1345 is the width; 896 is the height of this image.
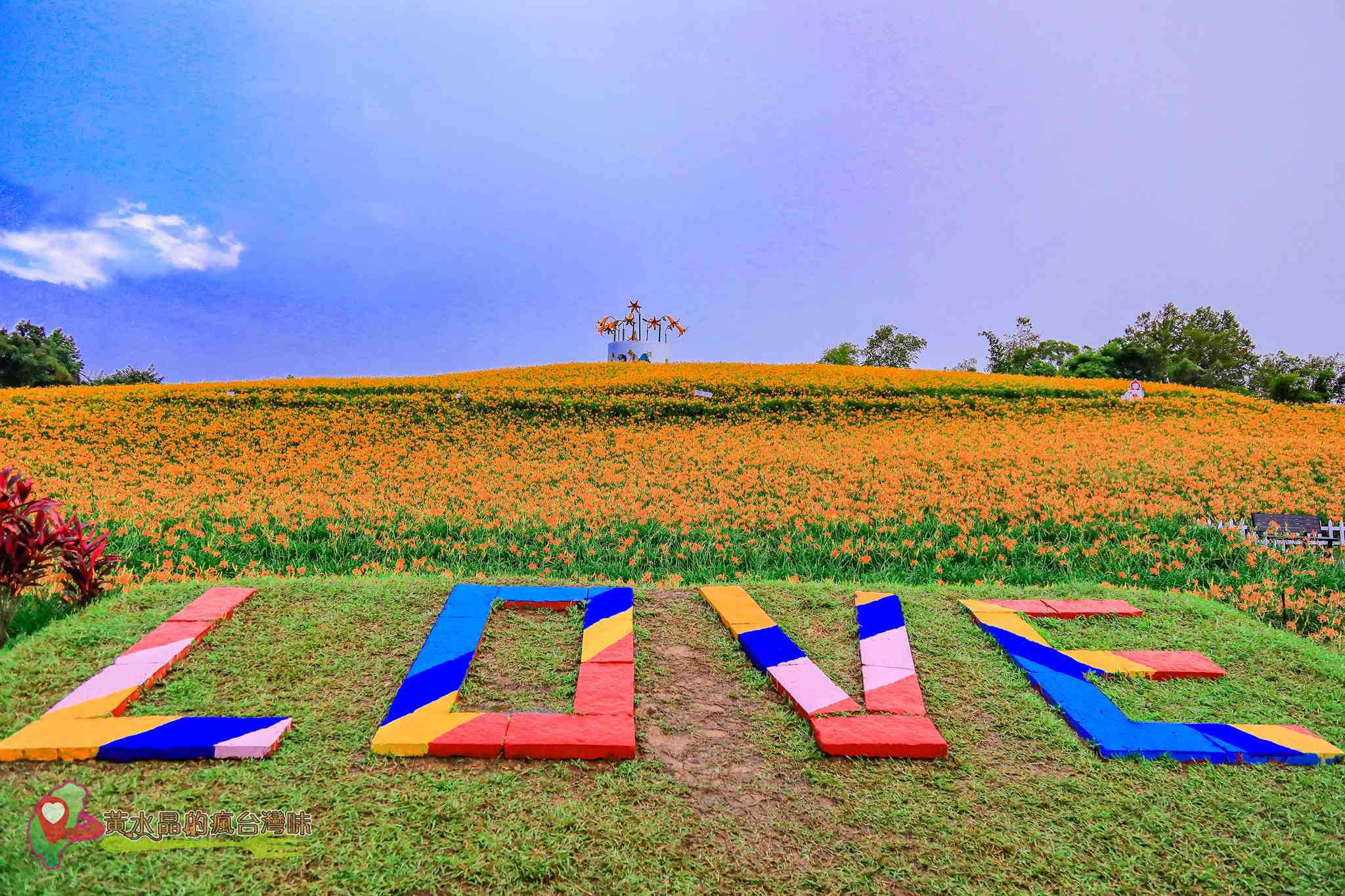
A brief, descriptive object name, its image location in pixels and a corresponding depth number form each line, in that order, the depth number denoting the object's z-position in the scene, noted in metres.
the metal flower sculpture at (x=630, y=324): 29.42
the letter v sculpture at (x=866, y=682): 3.40
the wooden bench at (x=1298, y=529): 7.34
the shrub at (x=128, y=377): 37.44
